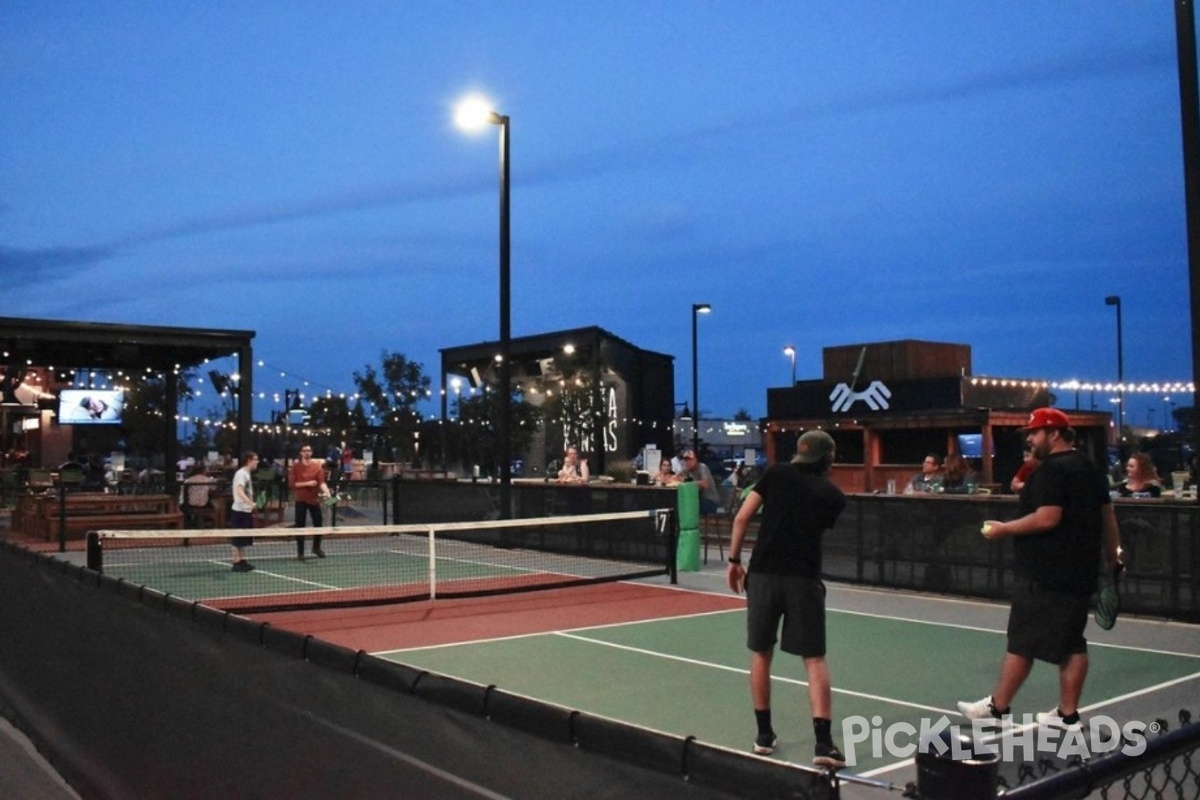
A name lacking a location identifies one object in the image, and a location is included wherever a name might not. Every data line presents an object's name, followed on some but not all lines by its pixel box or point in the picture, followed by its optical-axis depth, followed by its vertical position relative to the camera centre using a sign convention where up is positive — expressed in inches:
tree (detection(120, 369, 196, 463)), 2292.1 +87.4
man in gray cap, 238.7 -26.5
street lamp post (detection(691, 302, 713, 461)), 1332.4 +99.4
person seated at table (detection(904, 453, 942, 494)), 625.9 -13.9
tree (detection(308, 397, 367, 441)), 2079.2 +79.4
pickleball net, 550.6 -67.5
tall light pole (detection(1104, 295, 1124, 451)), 1318.8 +104.6
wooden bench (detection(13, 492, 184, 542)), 892.6 -44.3
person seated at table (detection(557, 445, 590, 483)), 874.8 -10.4
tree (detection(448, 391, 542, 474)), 1615.4 +44.5
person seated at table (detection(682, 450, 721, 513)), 679.1 -12.6
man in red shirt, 709.3 -16.4
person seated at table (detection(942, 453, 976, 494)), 596.4 -12.6
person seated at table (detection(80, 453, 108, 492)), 1417.7 -15.2
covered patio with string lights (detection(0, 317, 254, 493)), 1019.9 +111.2
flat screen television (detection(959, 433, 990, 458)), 1162.0 +10.3
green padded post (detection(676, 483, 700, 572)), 640.4 -41.2
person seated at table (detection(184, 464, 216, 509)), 957.8 -30.1
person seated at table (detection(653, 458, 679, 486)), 790.5 -13.2
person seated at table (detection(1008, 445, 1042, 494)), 452.4 -8.3
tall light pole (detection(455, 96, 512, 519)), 748.0 +79.9
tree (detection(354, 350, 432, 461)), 1851.6 +107.0
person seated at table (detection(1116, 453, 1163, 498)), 532.1 -12.3
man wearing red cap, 245.1 -25.0
